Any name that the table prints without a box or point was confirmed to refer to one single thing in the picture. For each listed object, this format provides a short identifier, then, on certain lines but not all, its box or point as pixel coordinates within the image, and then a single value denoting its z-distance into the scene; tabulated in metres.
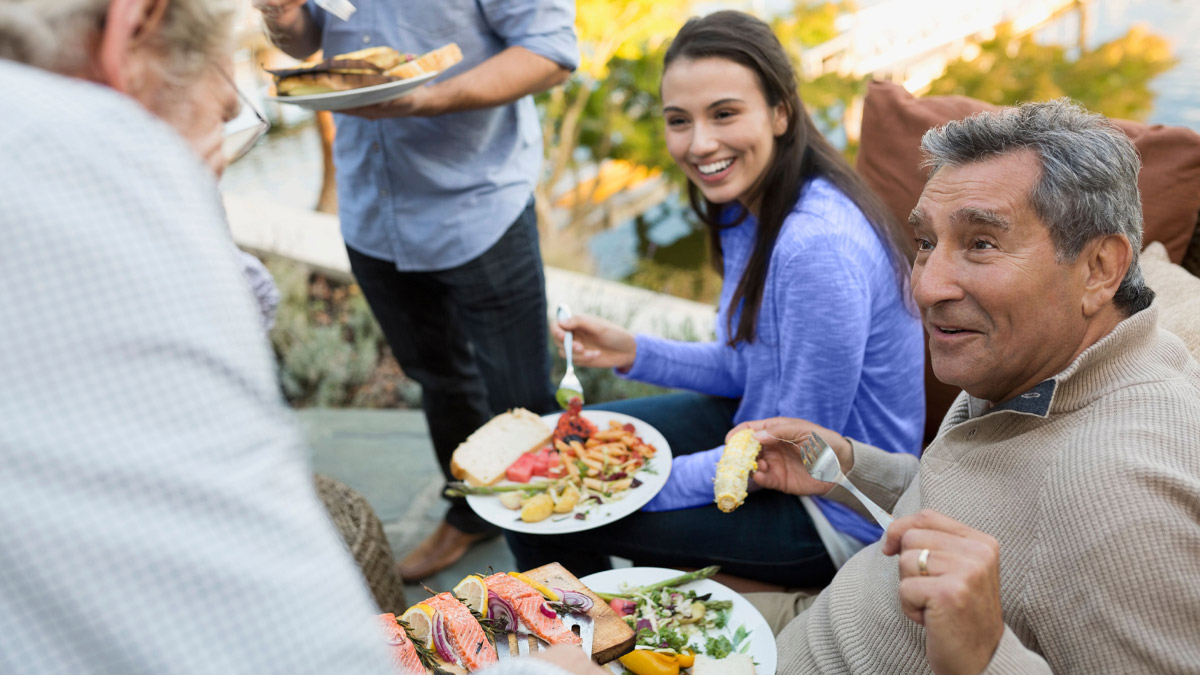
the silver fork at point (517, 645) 1.32
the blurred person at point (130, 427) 0.62
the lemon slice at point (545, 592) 1.41
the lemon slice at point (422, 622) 1.32
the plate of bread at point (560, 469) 1.92
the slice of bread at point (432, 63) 2.27
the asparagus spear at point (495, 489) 2.03
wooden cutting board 1.37
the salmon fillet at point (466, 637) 1.26
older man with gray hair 1.07
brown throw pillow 2.08
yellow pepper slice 1.39
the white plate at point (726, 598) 1.45
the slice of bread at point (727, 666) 1.39
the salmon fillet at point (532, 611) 1.32
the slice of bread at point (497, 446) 2.09
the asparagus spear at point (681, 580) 1.63
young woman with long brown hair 1.92
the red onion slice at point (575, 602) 1.41
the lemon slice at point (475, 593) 1.34
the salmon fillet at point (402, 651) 1.23
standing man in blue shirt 2.58
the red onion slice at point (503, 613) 1.35
